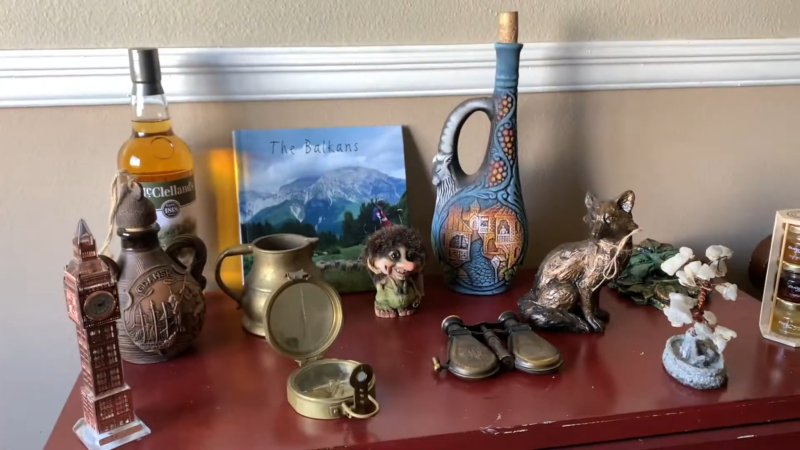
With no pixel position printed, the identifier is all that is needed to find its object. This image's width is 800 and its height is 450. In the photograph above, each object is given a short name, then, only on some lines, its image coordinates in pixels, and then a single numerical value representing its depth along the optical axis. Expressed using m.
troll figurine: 0.84
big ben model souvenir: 0.63
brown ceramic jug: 0.73
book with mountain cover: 0.96
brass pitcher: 0.81
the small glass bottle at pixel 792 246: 0.79
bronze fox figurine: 0.81
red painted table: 0.65
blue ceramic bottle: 0.90
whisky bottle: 0.85
